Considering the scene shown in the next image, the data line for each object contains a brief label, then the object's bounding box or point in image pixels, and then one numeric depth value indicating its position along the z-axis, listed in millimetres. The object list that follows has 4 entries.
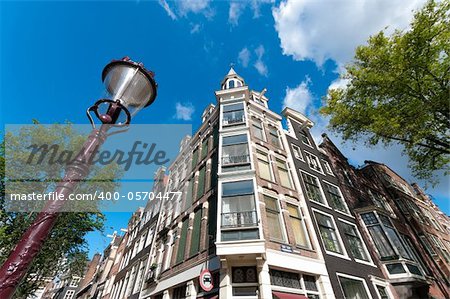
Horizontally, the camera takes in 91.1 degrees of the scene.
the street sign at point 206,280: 9628
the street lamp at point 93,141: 1892
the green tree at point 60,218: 14430
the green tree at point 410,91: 12016
